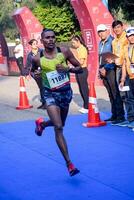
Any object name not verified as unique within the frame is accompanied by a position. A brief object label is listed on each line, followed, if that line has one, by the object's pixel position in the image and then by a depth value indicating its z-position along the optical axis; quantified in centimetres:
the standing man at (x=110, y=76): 1014
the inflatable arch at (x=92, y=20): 1817
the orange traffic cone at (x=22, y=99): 1350
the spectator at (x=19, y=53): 2437
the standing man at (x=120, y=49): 985
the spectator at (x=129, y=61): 940
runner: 670
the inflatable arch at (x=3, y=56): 2773
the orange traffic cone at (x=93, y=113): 1031
